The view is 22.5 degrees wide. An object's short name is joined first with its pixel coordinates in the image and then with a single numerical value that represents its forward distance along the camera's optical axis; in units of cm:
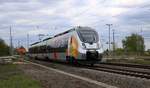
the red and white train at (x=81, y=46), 3294
